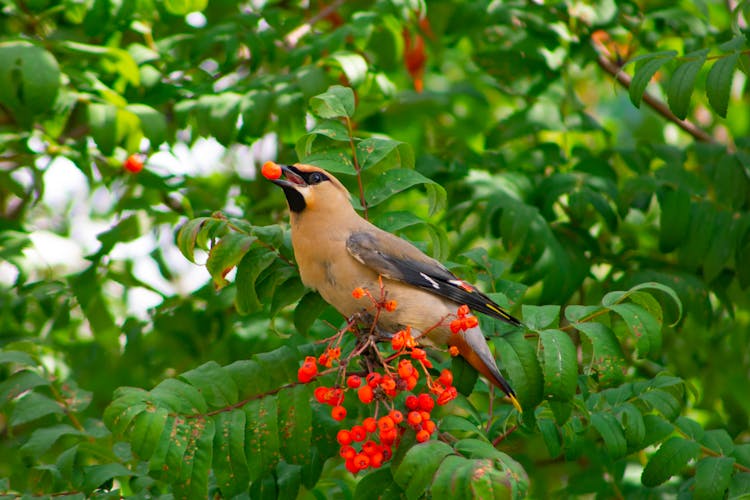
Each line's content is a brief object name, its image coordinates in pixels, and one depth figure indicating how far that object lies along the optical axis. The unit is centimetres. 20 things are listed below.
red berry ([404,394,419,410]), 658
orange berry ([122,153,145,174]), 990
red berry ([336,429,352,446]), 650
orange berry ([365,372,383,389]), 639
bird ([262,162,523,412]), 788
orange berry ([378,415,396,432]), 631
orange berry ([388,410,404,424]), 631
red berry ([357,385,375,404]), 632
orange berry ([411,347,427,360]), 649
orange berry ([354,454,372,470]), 630
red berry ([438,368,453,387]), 677
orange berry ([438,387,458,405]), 660
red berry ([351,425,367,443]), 635
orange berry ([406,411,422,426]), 642
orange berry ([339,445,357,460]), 639
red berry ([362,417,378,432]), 628
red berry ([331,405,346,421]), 663
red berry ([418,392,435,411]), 657
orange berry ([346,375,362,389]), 652
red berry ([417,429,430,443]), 639
